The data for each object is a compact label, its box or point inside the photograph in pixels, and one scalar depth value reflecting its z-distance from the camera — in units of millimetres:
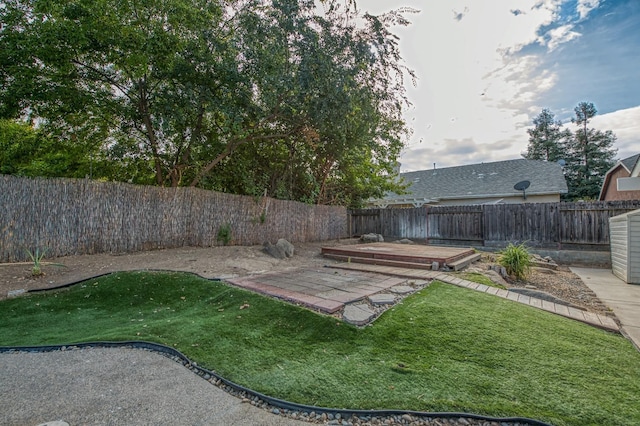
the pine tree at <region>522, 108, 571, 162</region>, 25047
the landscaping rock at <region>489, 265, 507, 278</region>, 5945
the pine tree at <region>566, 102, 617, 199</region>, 21969
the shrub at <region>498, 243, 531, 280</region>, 5848
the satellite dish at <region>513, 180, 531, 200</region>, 14002
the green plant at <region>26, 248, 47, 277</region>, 4637
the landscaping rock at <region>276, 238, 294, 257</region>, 7539
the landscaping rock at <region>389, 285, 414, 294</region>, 3865
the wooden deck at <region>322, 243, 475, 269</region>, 5801
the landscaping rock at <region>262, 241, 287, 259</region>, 7320
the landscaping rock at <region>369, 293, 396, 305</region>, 3385
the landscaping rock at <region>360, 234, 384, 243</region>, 11148
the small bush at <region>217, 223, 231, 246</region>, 7852
